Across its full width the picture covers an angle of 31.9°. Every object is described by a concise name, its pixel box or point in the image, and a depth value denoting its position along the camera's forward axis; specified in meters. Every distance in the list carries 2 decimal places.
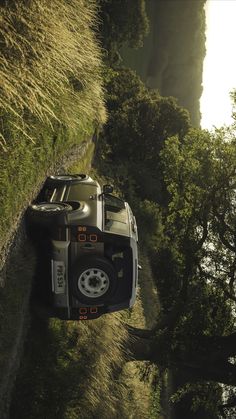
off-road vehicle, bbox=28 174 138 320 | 7.91
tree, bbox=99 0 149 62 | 26.66
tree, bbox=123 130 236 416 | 12.30
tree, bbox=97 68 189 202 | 28.66
